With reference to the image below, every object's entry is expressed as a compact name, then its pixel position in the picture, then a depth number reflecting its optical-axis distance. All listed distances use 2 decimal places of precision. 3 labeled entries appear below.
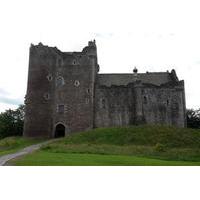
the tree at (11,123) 39.86
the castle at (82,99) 35.64
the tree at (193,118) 42.01
